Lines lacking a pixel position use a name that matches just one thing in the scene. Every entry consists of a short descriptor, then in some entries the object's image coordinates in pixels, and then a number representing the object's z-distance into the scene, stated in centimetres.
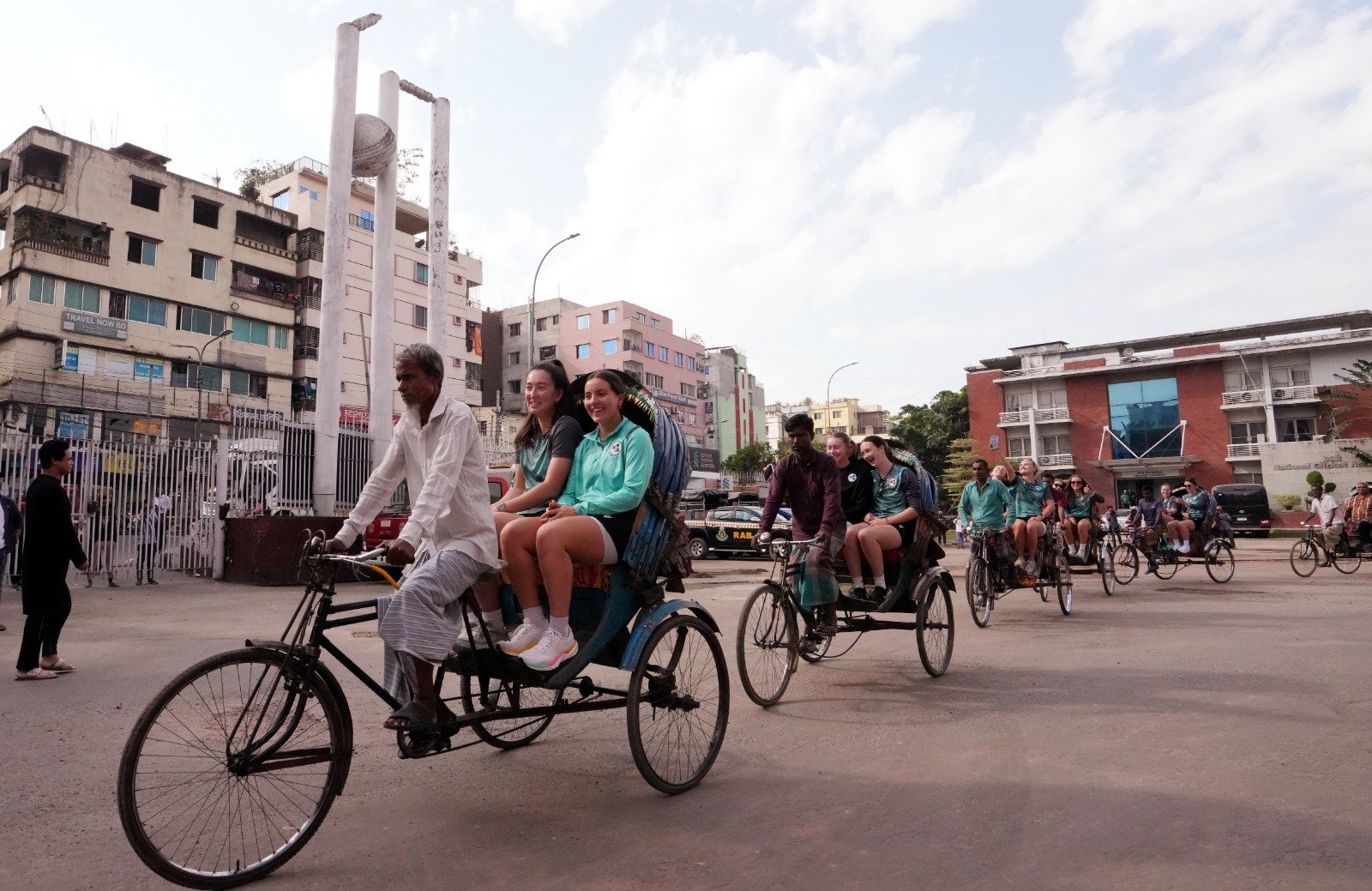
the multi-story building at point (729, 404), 8050
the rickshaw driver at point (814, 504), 597
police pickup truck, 2262
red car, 1377
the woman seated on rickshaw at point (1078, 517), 1287
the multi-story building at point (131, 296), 3412
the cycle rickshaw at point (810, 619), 562
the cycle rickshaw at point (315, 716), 290
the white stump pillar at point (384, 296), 1725
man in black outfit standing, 660
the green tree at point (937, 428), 6047
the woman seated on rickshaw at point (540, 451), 418
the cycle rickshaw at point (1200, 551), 1427
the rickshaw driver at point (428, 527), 332
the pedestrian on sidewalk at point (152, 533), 1496
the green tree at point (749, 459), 7031
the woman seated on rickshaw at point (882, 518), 645
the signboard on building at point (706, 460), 6994
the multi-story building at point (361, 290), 4388
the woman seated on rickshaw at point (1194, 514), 1434
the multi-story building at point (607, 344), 6775
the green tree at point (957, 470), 4869
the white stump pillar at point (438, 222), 1808
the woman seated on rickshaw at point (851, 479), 681
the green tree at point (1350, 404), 4169
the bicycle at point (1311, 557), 1563
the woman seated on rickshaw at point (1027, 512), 987
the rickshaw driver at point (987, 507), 950
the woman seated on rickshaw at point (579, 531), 378
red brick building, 4425
